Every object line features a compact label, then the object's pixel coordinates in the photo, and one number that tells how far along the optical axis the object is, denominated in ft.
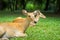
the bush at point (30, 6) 128.44
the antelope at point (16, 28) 28.18
